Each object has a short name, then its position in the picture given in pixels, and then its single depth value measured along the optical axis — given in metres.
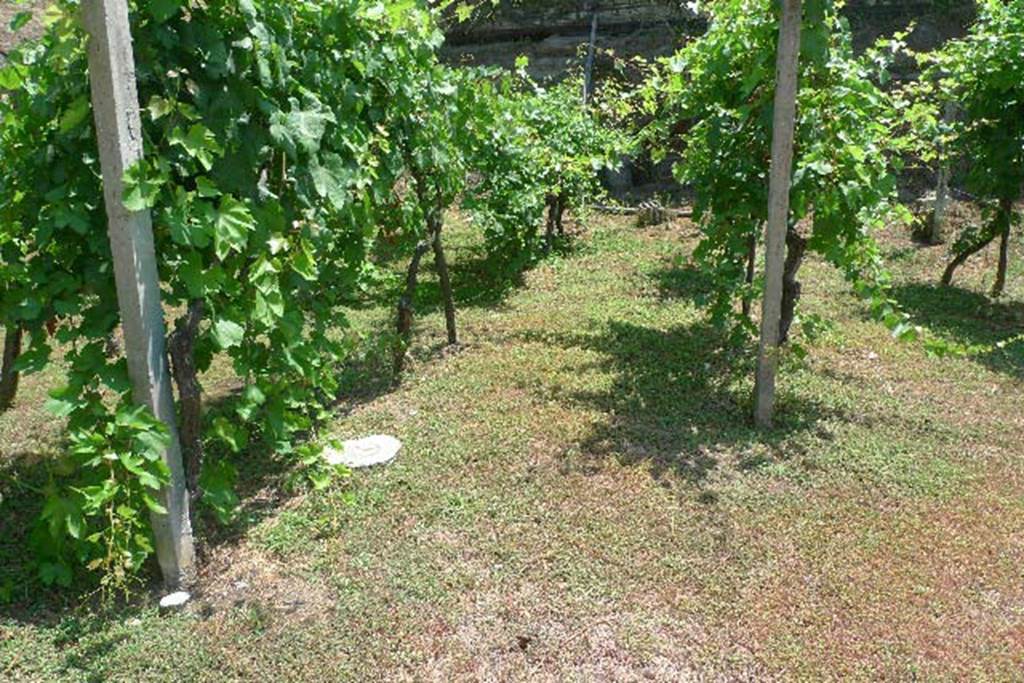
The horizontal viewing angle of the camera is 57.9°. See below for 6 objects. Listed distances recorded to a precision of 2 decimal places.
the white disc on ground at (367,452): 4.62
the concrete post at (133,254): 2.97
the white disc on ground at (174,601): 3.41
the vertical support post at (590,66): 13.37
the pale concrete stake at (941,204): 9.16
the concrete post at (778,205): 4.42
